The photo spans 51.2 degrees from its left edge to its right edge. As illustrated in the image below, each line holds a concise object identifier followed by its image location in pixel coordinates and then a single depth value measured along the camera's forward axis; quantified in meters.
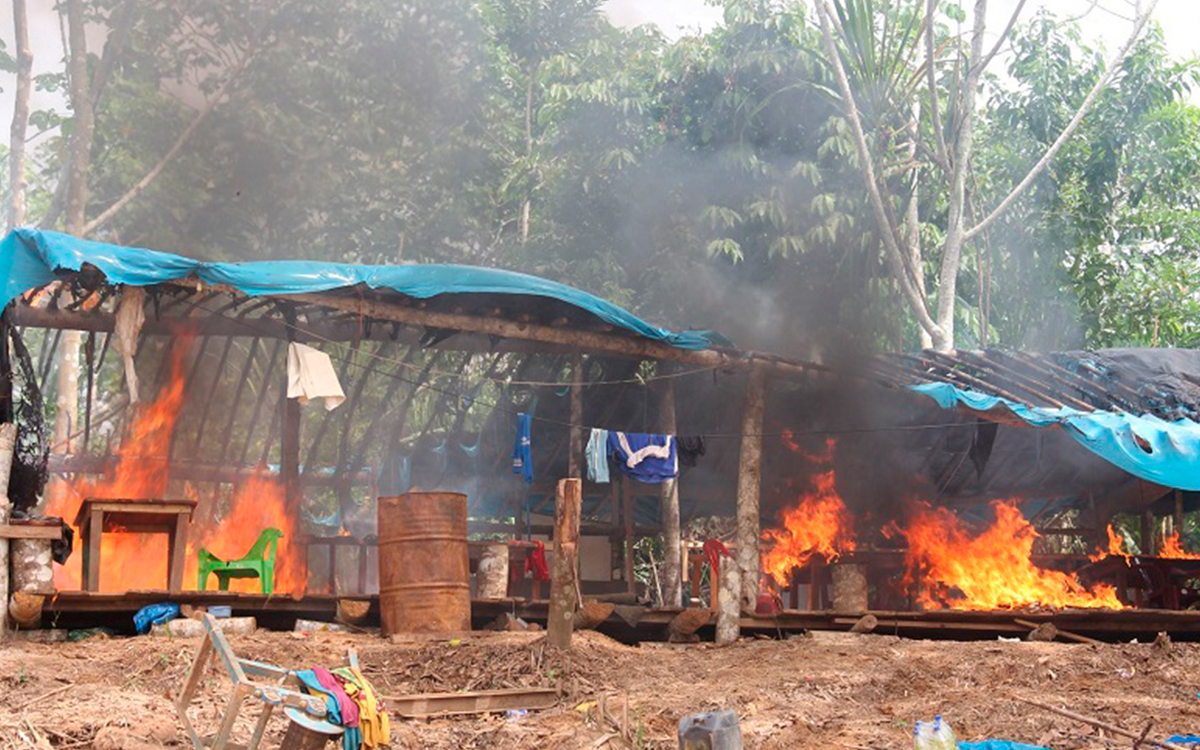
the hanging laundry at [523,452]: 14.80
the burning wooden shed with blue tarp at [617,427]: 13.69
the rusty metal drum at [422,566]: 11.91
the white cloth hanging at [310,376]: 12.91
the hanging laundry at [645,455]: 14.80
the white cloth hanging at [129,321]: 11.62
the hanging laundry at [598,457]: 14.77
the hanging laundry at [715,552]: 15.28
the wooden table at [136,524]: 11.69
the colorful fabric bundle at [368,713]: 6.87
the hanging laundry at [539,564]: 15.30
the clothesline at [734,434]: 13.30
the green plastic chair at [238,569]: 12.47
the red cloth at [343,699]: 6.69
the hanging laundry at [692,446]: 15.45
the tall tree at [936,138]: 18.08
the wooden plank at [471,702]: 9.23
